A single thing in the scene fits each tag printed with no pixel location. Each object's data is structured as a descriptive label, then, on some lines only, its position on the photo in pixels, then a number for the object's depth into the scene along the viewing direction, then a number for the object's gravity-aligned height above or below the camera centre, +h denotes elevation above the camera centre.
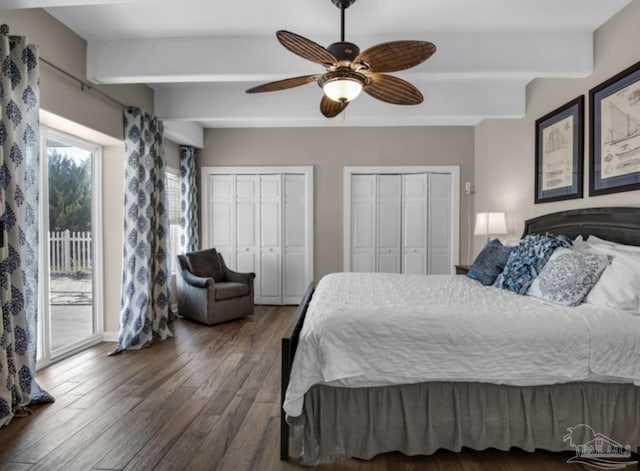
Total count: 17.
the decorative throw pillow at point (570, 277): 2.24 -0.31
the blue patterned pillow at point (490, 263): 3.11 -0.32
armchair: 4.48 -0.78
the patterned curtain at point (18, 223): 2.27 +0.02
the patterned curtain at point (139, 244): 3.73 -0.19
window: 5.20 +0.22
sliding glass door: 3.24 -0.19
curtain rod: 2.81 +1.18
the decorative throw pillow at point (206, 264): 4.84 -0.50
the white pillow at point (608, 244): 2.33 -0.12
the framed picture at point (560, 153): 3.09 +0.64
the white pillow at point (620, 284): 2.03 -0.32
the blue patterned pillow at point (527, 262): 2.67 -0.26
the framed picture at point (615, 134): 2.50 +0.65
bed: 1.86 -0.81
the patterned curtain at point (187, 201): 5.32 +0.34
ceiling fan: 2.09 +0.95
